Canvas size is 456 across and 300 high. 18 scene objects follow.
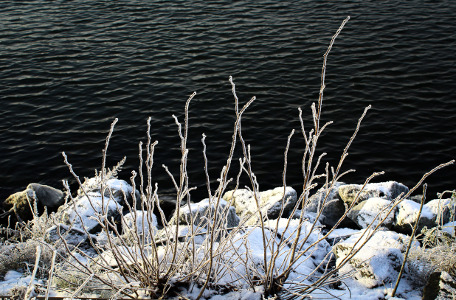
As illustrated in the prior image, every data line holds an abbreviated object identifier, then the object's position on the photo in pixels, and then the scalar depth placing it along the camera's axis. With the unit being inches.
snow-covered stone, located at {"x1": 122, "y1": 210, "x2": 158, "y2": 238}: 242.1
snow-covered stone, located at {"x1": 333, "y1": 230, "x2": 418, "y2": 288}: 168.7
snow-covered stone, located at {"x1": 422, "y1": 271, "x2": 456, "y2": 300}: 143.3
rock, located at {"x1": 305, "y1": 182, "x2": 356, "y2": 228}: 288.8
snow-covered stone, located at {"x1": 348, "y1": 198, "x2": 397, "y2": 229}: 259.1
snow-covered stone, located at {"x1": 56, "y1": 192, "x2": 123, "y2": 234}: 253.4
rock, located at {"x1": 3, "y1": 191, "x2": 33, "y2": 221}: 307.1
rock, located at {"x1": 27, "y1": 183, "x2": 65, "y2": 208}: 316.5
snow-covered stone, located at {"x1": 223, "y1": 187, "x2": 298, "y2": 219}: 282.5
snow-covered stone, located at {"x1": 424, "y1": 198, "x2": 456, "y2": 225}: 245.4
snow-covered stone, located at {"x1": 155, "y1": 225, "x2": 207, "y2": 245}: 213.0
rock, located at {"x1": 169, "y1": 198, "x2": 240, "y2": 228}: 250.8
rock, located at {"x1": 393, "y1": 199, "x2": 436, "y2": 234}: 241.3
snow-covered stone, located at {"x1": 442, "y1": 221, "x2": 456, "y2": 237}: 201.2
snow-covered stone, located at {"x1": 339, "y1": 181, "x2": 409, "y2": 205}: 286.2
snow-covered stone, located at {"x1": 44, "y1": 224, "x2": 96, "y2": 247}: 230.5
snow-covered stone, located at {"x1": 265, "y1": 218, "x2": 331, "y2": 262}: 199.2
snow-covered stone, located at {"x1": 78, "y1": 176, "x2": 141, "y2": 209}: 290.9
